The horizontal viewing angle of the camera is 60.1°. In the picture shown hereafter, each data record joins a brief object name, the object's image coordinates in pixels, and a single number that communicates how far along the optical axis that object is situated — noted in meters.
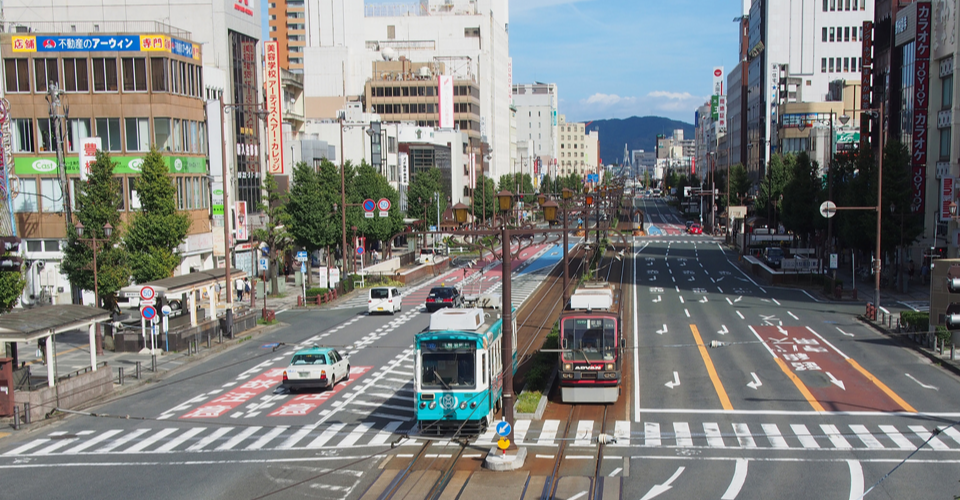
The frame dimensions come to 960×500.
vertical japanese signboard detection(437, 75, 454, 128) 127.19
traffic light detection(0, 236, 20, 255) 34.80
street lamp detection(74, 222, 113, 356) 39.03
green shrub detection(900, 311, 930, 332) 37.75
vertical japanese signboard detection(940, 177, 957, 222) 54.89
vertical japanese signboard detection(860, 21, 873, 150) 74.06
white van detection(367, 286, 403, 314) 50.44
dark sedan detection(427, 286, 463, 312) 50.69
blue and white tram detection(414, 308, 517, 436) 22.91
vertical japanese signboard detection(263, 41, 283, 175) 71.81
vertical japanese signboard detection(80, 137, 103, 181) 48.00
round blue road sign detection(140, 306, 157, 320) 34.62
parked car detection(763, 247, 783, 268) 73.31
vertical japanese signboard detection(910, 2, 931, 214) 60.66
